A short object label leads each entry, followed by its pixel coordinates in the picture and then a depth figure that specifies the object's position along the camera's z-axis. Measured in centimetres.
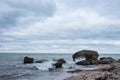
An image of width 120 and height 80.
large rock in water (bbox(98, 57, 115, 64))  2425
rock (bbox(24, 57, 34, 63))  3013
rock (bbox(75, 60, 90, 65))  2507
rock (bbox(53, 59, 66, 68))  2261
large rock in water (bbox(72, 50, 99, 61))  2625
